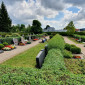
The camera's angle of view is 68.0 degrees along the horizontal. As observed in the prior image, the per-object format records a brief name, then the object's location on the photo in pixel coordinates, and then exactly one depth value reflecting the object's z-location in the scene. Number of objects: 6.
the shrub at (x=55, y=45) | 5.64
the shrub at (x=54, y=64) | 2.77
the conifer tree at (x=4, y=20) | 37.96
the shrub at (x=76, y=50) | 8.53
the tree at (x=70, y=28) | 30.39
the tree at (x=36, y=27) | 44.73
